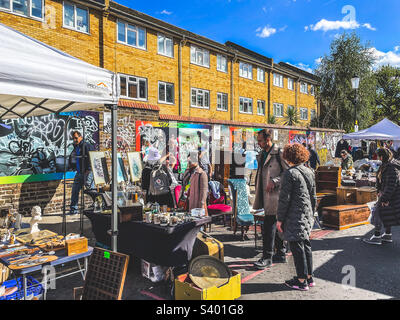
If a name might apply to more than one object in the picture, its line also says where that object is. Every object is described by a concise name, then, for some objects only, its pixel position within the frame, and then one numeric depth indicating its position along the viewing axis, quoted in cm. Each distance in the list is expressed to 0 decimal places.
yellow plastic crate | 320
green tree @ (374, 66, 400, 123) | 4462
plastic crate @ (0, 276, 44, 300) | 323
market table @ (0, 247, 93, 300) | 300
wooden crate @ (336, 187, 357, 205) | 783
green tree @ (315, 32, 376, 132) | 2828
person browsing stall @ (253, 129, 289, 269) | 461
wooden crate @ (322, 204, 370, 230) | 701
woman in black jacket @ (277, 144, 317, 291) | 383
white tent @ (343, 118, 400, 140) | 1247
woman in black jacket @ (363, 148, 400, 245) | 559
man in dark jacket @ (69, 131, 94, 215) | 785
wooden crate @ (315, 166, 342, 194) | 830
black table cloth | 395
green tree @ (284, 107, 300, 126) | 2511
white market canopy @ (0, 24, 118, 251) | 284
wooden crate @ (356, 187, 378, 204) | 750
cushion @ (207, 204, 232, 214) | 675
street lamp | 1563
